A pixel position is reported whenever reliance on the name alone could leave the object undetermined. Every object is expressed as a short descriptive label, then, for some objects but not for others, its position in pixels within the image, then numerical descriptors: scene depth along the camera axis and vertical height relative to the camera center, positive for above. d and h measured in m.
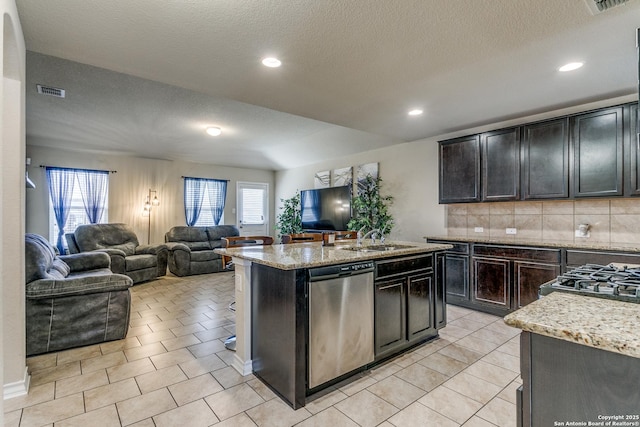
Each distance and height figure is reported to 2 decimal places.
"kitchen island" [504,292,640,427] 0.80 -0.43
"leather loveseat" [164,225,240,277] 6.33 -0.67
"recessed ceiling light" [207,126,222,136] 5.38 +1.51
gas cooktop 1.19 -0.30
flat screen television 6.51 +0.18
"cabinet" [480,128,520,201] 3.92 +0.67
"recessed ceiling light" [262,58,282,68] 2.55 +1.30
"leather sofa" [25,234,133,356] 2.83 -0.87
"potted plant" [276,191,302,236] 7.85 -0.02
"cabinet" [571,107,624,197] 3.22 +0.68
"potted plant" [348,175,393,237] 5.68 +0.15
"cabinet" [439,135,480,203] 4.29 +0.67
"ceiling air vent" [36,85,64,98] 3.71 +1.56
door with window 8.53 +0.24
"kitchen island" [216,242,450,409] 2.10 -0.71
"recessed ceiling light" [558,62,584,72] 2.63 +1.30
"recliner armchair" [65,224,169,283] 5.48 -0.60
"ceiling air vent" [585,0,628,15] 1.80 +1.26
